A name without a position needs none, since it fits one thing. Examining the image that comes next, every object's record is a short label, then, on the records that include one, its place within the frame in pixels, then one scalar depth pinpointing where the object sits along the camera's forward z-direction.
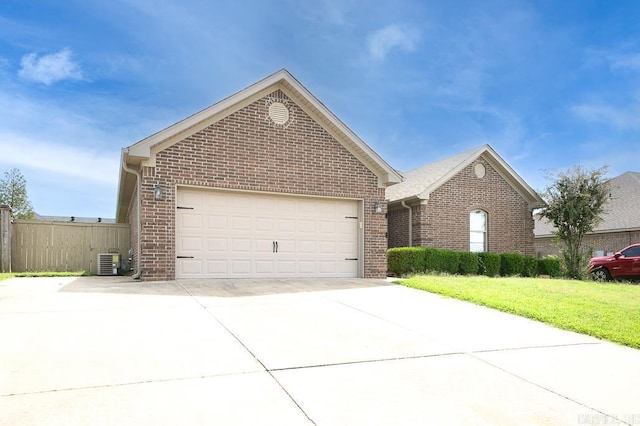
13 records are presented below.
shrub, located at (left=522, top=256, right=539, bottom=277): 17.45
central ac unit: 15.59
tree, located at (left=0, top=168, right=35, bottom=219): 26.92
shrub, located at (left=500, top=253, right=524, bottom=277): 17.11
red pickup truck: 16.56
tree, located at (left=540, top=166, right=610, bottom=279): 17.64
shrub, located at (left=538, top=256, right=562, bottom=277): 17.94
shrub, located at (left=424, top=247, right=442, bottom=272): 15.20
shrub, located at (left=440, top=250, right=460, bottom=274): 15.62
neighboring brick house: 22.45
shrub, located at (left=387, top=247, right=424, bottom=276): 14.94
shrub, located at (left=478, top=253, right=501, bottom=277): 16.52
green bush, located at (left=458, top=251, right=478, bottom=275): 16.11
